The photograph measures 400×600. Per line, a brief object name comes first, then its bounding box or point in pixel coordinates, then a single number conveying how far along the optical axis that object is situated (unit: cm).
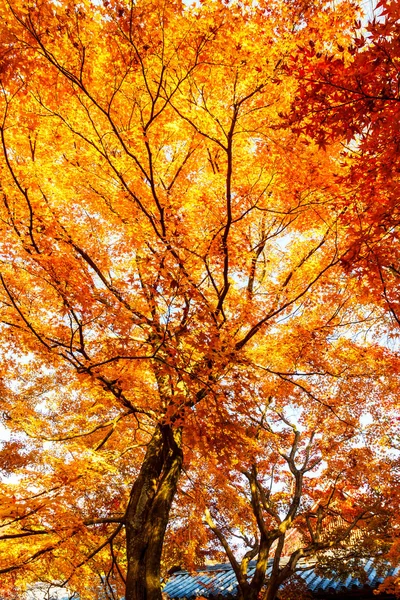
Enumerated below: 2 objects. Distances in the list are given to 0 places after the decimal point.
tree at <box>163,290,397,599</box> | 915
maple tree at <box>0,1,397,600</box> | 550
